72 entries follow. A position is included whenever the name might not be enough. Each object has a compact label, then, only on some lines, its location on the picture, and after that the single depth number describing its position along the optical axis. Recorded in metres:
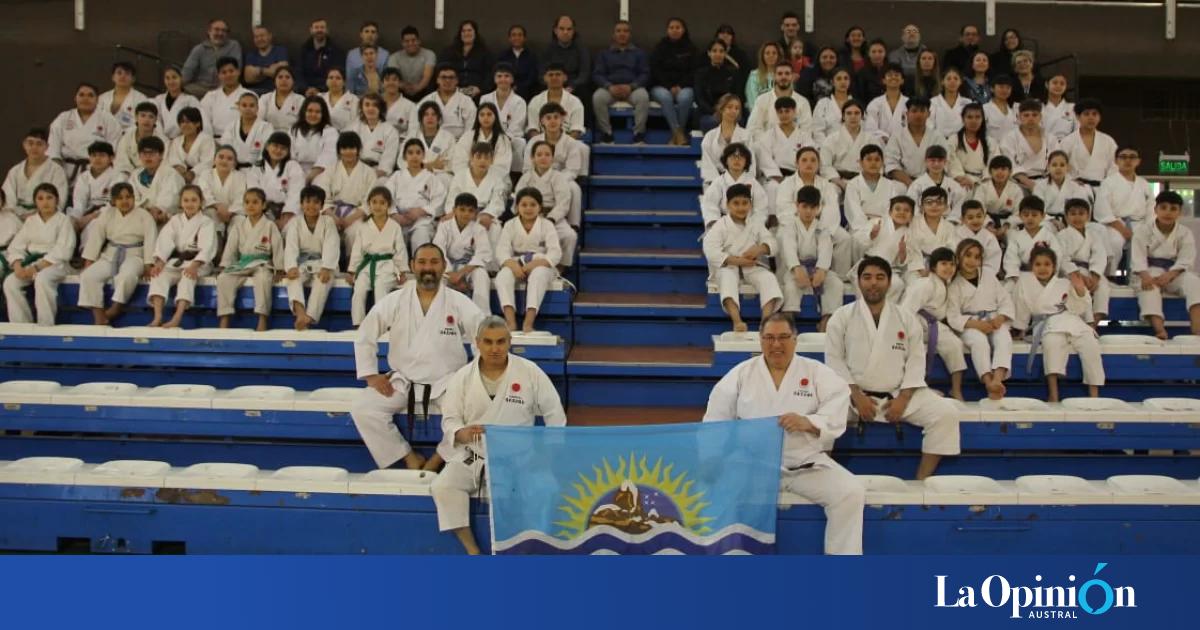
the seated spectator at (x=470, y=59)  9.51
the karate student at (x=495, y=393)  4.53
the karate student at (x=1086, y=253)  6.46
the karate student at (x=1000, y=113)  8.39
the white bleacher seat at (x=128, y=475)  4.54
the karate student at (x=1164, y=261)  6.47
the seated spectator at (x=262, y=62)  9.59
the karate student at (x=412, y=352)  5.08
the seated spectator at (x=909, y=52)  9.38
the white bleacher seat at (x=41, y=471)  4.60
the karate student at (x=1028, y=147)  7.82
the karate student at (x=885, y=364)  5.00
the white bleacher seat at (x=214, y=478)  4.48
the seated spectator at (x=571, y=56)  9.52
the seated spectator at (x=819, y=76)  8.98
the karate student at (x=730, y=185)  6.97
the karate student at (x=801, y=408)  4.20
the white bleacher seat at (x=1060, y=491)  4.31
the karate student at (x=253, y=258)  6.57
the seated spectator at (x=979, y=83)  8.95
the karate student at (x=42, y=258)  6.69
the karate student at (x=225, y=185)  7.40
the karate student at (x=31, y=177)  7.88
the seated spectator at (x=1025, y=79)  8.96
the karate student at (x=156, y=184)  7.46
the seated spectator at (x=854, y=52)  9.31
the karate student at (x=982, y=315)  5.59
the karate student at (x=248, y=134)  8.20
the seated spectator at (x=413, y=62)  9.43
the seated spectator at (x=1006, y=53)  9.43
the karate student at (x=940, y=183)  7.15
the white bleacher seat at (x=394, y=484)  4.41
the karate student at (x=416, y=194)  7.33
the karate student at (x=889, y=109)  8.30
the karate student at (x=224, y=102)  8.81
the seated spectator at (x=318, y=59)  9.73
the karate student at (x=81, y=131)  8.50
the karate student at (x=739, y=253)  6.32
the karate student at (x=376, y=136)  8.07
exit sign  10.70
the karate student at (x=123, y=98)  8.70
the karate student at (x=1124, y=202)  7.19
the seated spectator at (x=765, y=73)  8.73
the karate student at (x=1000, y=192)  7.30
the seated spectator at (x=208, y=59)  9.56
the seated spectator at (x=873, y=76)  9.07
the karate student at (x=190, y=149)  7.93
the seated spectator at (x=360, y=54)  9.52
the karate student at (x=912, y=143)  7.77
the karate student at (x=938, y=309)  5.62
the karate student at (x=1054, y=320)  5.67
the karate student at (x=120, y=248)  6.70
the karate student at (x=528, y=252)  6.30
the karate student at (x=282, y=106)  8.67
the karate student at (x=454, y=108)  8.62
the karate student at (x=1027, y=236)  6.57
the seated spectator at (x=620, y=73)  9.09
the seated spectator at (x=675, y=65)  9.17
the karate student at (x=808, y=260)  6.43
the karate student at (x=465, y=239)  6.70
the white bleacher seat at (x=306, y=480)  4.45
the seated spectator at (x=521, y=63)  9.46
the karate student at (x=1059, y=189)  7.43
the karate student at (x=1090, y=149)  7.89
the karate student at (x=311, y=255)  6.51
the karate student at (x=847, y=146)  7.88
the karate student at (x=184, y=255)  6.53
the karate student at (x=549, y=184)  7.34
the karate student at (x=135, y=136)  8.09
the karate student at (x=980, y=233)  6.45
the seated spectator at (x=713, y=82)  9.12
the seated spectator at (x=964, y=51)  9.50
